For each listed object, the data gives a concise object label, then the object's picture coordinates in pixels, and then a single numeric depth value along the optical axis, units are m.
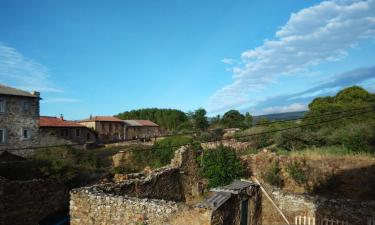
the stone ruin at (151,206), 6.98
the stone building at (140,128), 56.41
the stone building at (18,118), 25.16
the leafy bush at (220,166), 16.98
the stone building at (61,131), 32.12
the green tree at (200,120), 48.81
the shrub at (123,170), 19.21
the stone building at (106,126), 48.97
